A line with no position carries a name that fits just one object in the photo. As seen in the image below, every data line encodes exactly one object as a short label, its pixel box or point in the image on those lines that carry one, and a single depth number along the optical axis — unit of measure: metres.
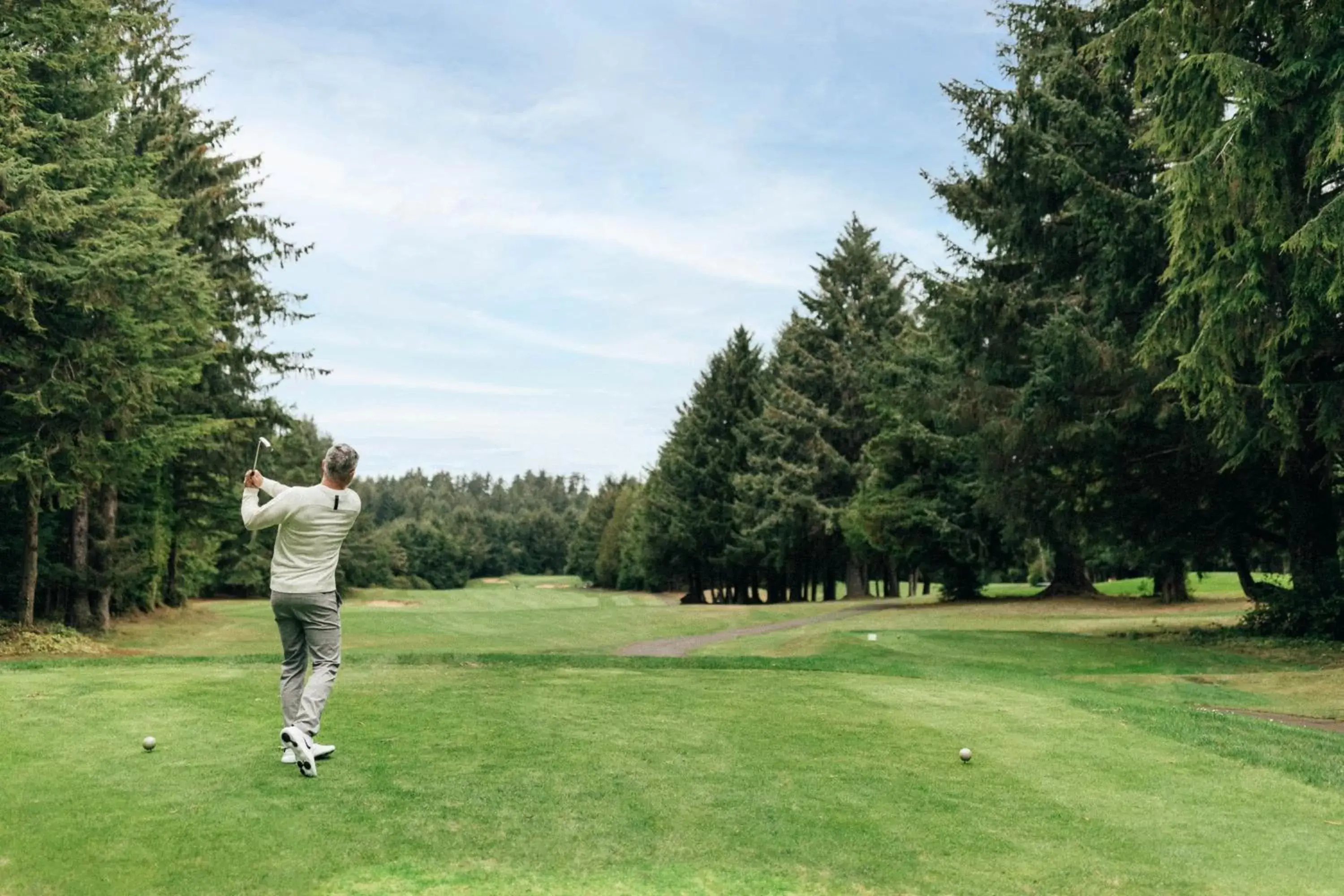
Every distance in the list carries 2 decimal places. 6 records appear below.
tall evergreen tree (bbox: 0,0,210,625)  21.31
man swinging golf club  7.29
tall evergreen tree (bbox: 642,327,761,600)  61.44
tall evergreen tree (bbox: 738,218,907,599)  51.28
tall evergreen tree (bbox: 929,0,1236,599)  22.20
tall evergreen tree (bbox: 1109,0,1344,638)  15.53
